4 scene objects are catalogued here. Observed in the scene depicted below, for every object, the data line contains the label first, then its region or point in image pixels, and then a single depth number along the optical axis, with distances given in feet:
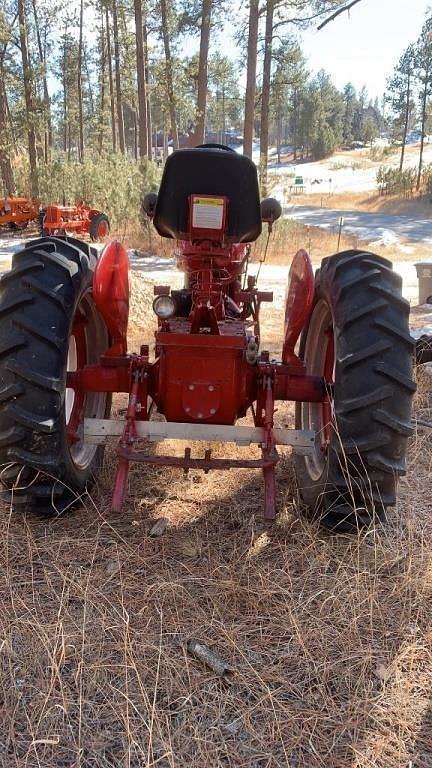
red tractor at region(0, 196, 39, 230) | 55.77
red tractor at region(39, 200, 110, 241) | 48.52
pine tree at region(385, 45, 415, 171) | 125.90
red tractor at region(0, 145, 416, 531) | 8.58
